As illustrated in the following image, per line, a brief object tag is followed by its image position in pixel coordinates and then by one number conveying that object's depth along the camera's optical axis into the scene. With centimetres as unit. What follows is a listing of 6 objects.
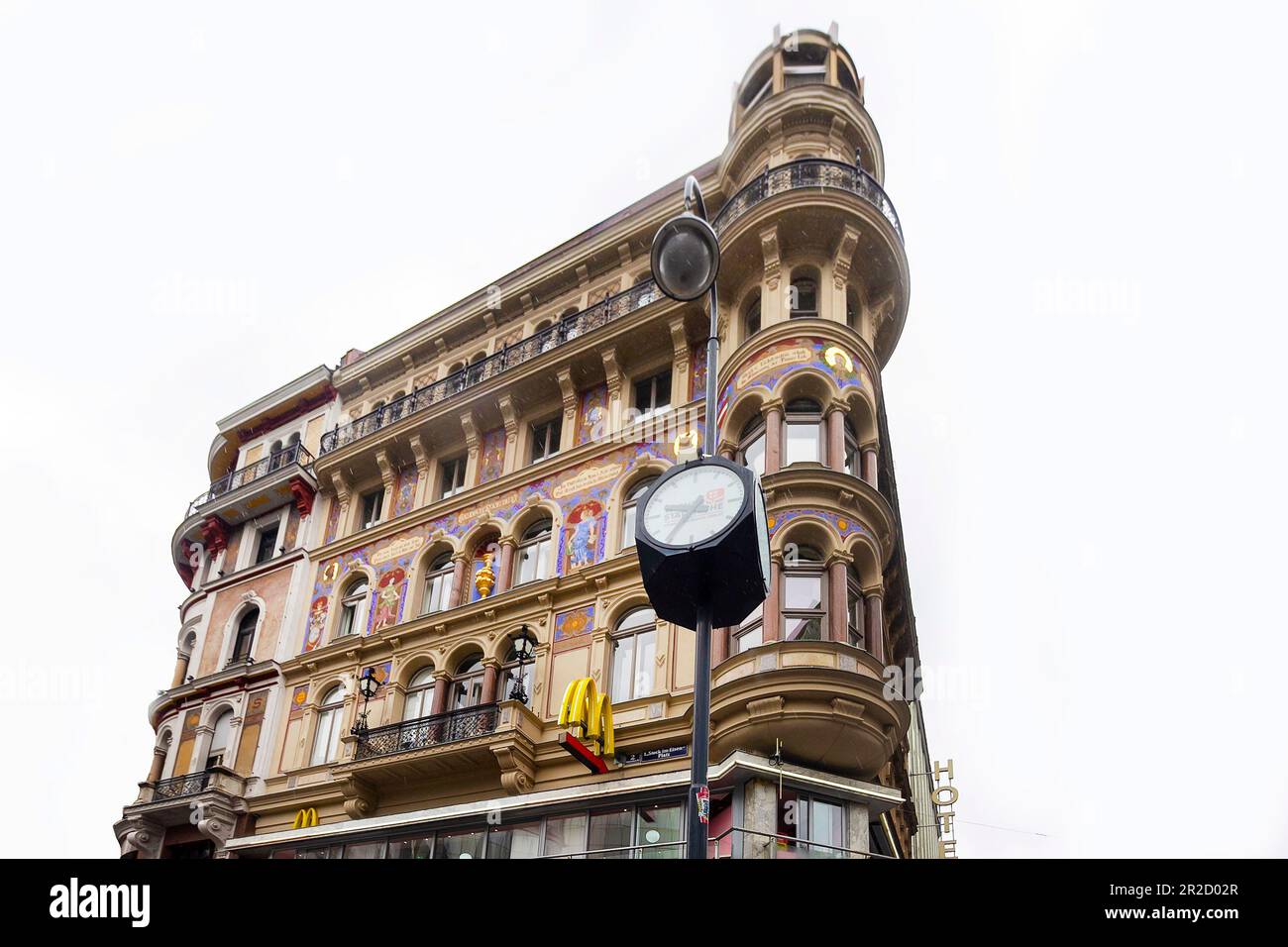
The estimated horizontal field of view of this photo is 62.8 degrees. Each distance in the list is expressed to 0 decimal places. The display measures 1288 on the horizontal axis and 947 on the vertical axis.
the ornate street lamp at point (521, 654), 2072
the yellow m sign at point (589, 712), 1864
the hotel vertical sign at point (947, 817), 3155
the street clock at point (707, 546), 779
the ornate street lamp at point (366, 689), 2227
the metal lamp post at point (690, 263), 977
